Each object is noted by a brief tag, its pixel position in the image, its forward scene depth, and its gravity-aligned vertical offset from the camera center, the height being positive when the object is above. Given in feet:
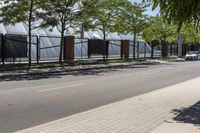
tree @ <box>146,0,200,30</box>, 20.02 +4.03
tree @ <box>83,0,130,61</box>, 66.32 +12.22
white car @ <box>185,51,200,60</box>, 105.49 +0.51
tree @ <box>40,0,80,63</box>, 57.17 +10.87
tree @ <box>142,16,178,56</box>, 92.00 +10.46
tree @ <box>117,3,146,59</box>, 80.40 +13.27
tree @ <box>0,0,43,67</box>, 52.93 +10.20
